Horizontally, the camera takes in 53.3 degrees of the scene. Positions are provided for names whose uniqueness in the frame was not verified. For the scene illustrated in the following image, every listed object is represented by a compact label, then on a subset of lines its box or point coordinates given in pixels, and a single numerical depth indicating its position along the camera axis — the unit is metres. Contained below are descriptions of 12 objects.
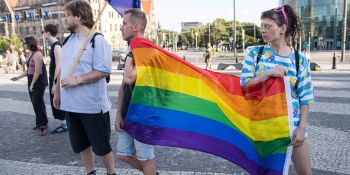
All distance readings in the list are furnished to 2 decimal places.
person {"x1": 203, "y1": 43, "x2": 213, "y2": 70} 20.91
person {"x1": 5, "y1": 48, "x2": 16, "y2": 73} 26.41
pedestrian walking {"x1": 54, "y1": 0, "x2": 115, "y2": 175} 3.53
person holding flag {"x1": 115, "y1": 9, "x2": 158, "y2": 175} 3.02
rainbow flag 2.85
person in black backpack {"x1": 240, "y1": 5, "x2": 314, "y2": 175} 2.74
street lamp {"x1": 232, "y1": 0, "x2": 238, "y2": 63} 32.16
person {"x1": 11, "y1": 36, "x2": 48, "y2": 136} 6.05
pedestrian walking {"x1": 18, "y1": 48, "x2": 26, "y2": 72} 25.82
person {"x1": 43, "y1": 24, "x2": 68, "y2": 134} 5.30
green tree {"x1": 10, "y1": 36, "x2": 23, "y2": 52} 61.72
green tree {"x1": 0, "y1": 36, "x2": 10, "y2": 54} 63.09
